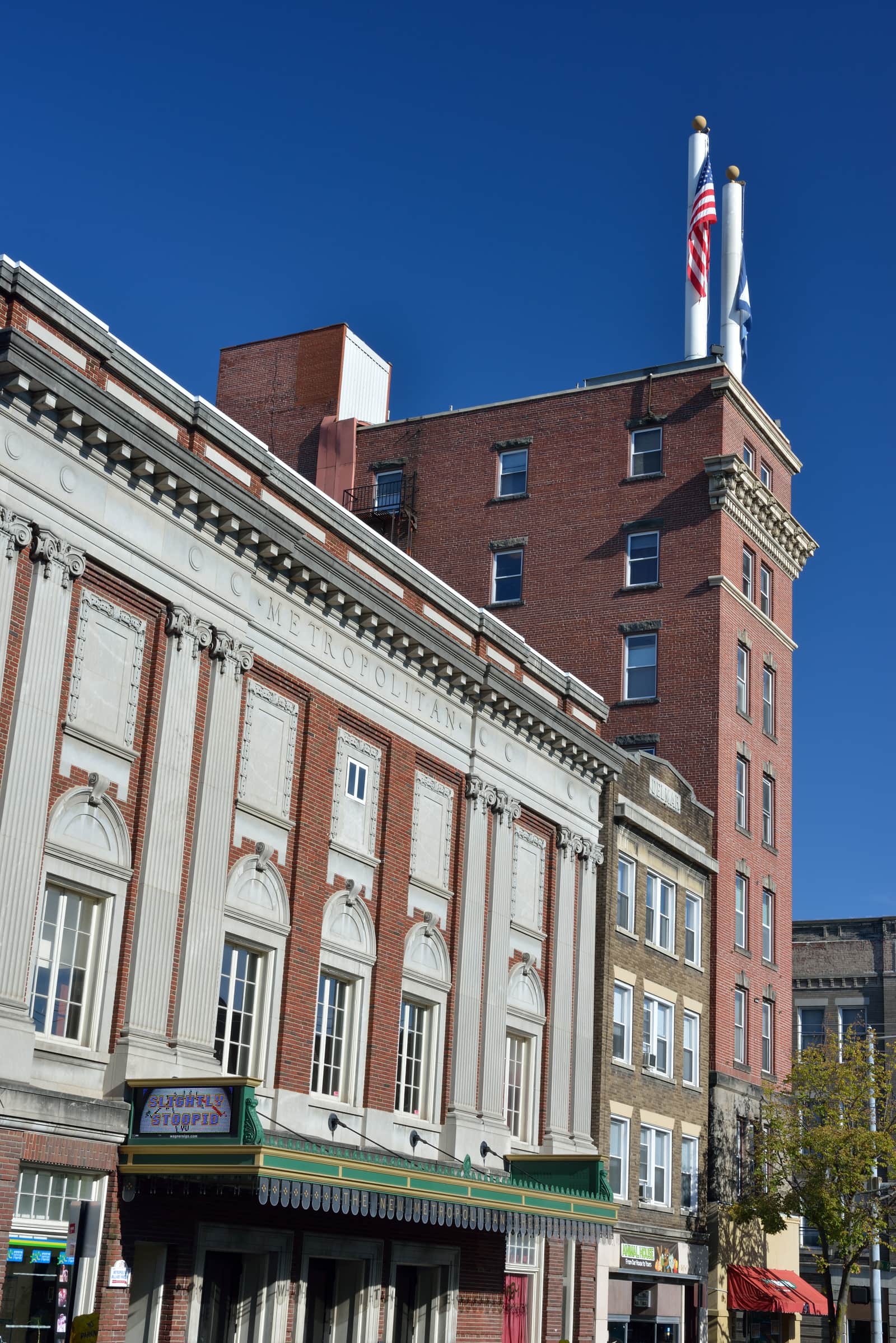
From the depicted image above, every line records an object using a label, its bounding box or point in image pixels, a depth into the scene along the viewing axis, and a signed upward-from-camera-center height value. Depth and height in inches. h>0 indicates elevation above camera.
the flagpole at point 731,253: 2279.8 +1333.3
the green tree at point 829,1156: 1817.2 +87.7
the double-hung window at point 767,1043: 2046.0 +227.5
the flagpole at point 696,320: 2197.3 +1158.0
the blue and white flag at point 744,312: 2326.5 +1229.1
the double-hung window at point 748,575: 2103.8 +798.2
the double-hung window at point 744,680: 2057.1 +656.5
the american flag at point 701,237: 2219.5 +1269.4
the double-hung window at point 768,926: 2080.5 +370.8
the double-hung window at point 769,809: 2116.1 +519.1
